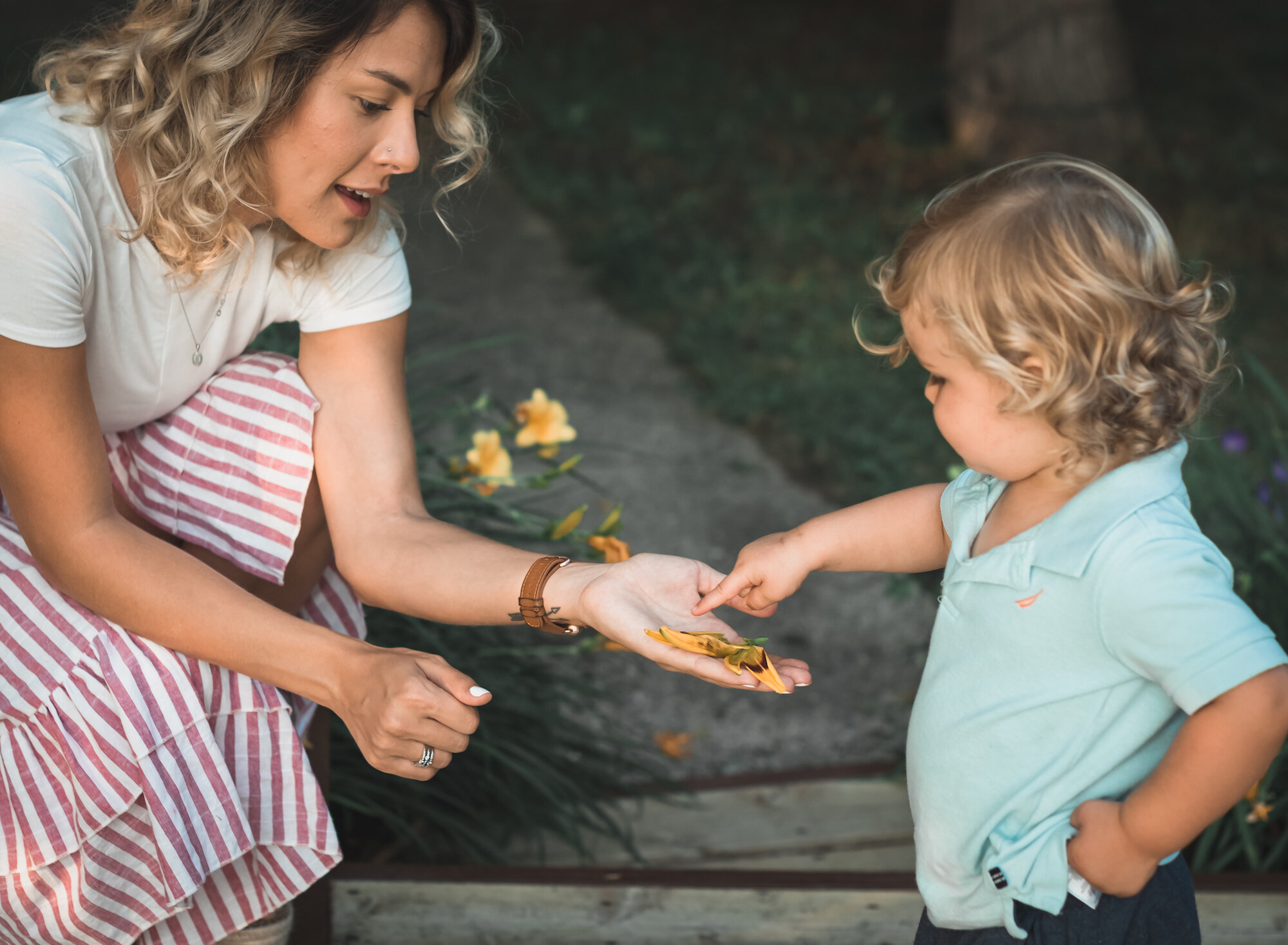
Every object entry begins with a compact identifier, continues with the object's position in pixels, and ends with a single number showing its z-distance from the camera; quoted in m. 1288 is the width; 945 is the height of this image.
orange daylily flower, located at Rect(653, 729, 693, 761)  2.48
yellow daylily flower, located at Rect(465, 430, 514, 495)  2.19
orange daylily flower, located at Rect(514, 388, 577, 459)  2.25
